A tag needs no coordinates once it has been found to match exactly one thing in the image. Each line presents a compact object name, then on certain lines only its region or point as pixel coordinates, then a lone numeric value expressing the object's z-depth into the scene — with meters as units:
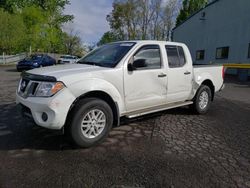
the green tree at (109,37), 48.90
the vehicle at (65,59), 25.59
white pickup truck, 3.50
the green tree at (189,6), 33.59
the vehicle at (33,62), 18.59
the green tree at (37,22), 31.37
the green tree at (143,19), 42.66
